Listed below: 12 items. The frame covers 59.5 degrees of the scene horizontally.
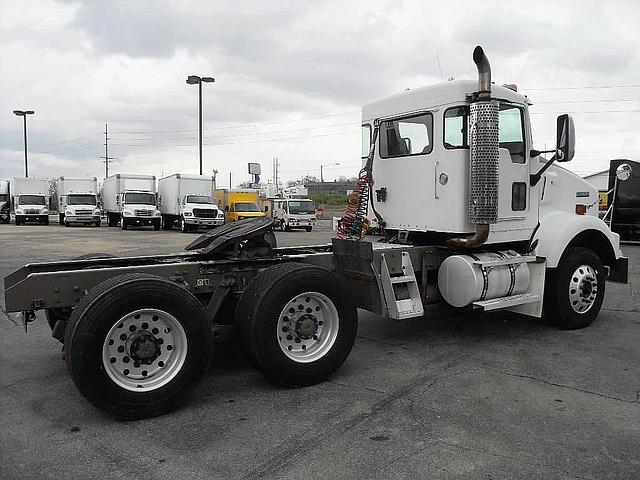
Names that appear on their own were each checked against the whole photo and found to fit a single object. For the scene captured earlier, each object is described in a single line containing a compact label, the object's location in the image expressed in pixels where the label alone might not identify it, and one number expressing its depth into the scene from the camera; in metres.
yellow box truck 34.66
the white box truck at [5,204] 40.25
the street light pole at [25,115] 56.17
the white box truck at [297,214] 31.56
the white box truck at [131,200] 32.59
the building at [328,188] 82.81
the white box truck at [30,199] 38.16
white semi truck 4.27
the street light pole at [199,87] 34.63
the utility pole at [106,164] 91.25
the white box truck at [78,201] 35.56
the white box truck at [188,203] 30.83
